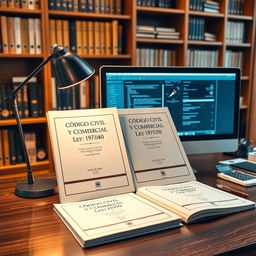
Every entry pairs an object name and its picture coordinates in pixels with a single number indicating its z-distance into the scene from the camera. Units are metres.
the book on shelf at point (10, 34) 2.24
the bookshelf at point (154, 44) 2.32
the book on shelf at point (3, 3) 2.18
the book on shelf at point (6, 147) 2.32
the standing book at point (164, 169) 0.89
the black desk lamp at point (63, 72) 0.95
